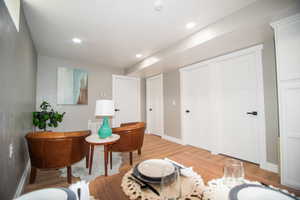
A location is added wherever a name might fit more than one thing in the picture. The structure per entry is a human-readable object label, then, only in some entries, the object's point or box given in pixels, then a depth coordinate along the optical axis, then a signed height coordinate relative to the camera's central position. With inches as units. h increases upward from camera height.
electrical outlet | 54.1 -19.4
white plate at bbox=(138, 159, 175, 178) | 25.4 -13.5
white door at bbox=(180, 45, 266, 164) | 87.3 -2.5
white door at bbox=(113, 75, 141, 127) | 167.9 +6.1
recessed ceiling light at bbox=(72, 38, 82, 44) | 98.5 +49.1
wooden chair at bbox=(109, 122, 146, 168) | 86.5 -24.2
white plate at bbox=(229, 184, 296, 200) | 18.5 -13.6
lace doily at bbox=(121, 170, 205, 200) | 20.1 -14.5
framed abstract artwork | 133.4 +19.4
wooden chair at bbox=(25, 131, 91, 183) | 63.3 -22.6
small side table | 72.8 -21.3
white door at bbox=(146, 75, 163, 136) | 165.8 -2.4
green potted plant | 103.1 -11.3
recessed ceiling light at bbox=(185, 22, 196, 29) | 79.5 +48.8
